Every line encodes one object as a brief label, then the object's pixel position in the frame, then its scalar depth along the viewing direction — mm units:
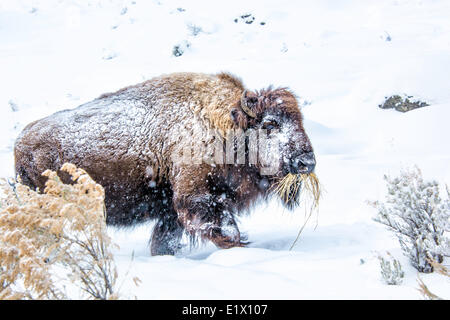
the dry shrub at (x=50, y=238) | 8370
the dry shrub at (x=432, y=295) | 7671
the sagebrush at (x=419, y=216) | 8854
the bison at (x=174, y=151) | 9737
